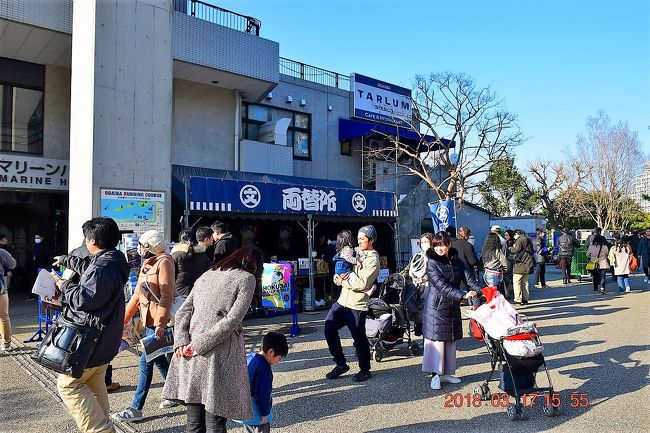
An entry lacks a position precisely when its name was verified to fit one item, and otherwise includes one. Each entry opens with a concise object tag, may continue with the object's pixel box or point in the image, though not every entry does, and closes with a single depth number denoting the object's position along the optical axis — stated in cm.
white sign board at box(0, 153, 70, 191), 1105
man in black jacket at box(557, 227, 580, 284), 1454
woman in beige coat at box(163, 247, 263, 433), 284
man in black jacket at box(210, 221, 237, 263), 609
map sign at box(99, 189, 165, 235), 895
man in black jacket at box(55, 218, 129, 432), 313
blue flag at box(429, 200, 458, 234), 1202
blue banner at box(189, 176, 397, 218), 983
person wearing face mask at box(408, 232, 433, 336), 643
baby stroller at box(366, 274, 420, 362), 617
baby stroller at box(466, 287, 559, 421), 429
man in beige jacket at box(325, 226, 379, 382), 524
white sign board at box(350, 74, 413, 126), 1955
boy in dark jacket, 320
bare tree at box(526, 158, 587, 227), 3172
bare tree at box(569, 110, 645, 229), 3122
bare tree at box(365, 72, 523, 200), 2080
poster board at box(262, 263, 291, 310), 791
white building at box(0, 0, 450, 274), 912
